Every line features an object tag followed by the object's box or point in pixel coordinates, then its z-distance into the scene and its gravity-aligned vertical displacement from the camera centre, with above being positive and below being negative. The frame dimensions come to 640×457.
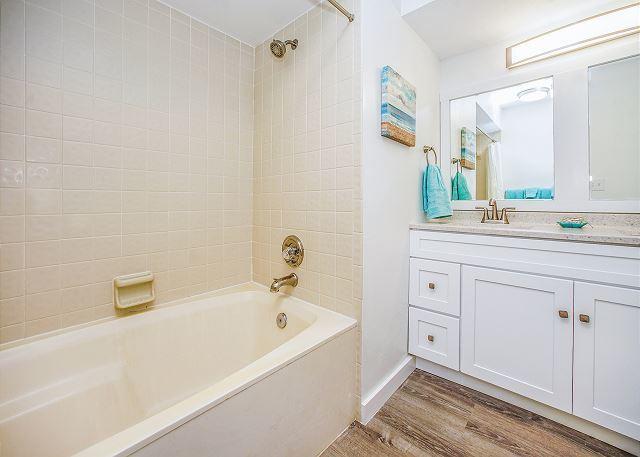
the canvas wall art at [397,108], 1.34 +0.62
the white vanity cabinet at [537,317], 1.09 -0.44
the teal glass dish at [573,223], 1.34 +0.01
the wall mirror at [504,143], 1.63 +0.54
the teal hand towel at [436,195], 1.71 +0.19
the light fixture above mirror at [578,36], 1.35 +1.03
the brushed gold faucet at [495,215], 1.71 +0.07
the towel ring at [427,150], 1.78 +0.50
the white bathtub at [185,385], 0.79 -0.62
